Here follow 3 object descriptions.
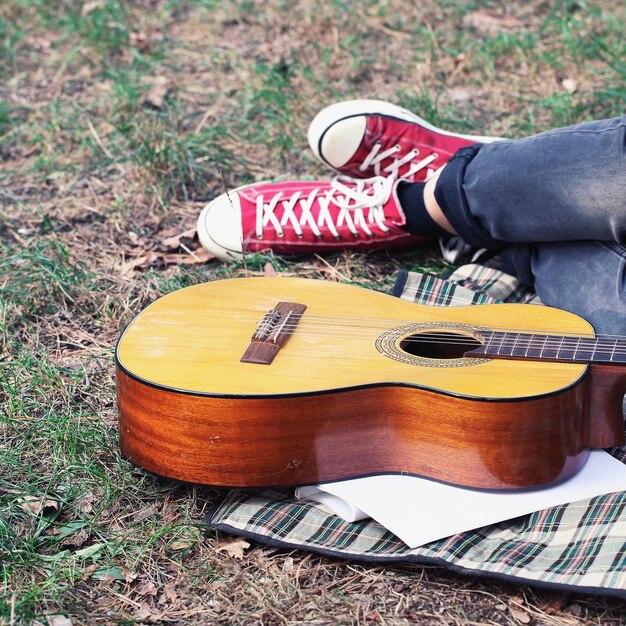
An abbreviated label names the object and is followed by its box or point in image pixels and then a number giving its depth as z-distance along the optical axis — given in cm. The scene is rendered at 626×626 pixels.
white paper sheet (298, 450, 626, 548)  205
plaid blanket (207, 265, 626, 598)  200
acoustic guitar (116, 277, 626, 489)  204
